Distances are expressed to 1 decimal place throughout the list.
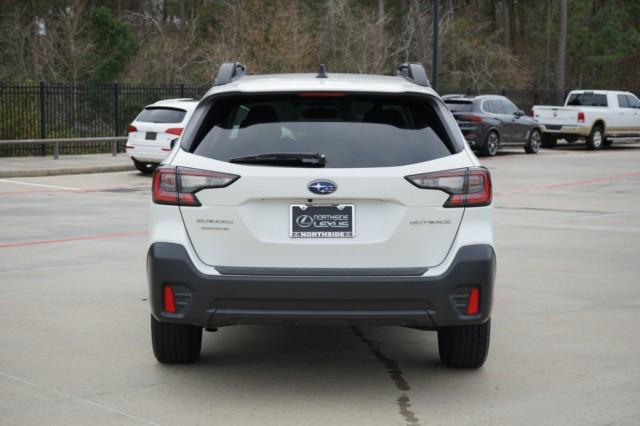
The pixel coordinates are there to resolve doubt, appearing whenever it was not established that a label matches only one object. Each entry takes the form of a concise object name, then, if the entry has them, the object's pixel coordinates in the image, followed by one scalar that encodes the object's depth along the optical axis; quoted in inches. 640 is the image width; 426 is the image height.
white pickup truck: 1369.3
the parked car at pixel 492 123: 1186.6
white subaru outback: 219.9
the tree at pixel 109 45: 1756.9
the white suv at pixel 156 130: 888.3
